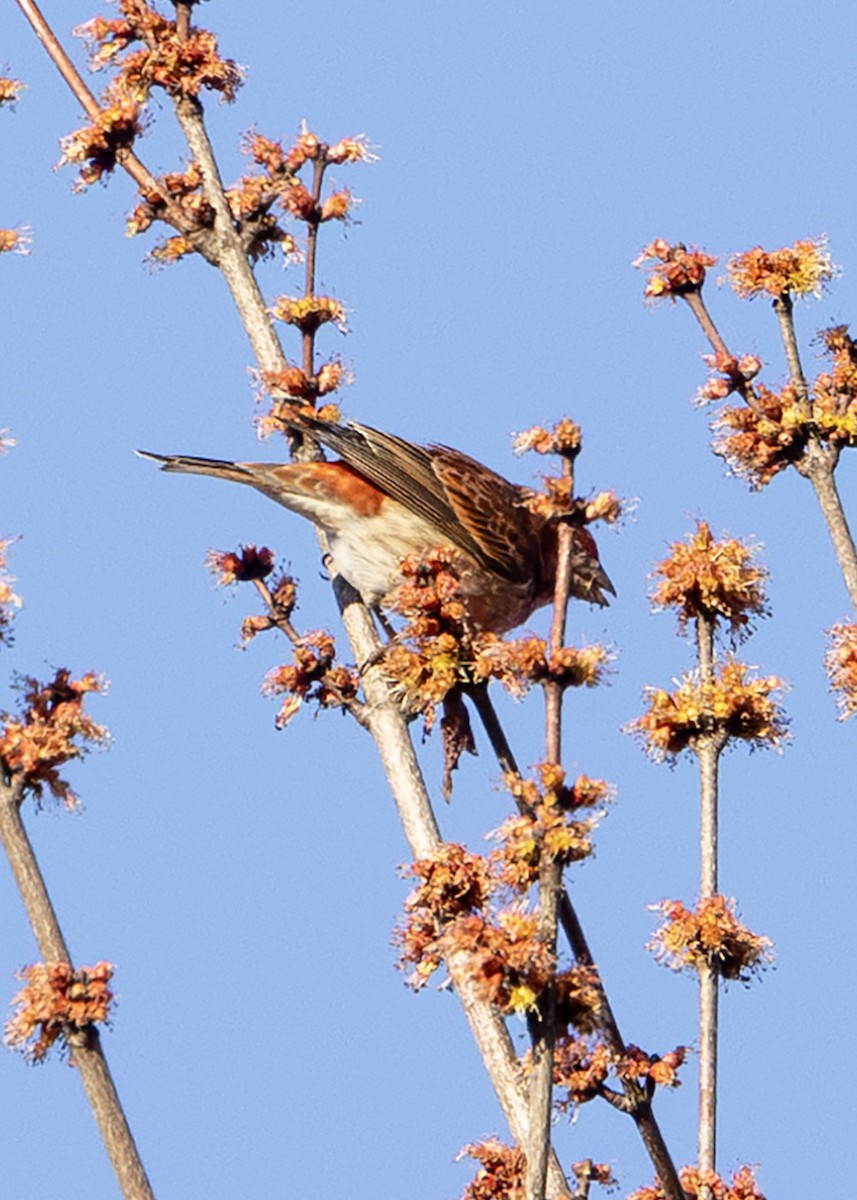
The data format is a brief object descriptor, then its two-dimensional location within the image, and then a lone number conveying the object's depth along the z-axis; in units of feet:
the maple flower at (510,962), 23.47
